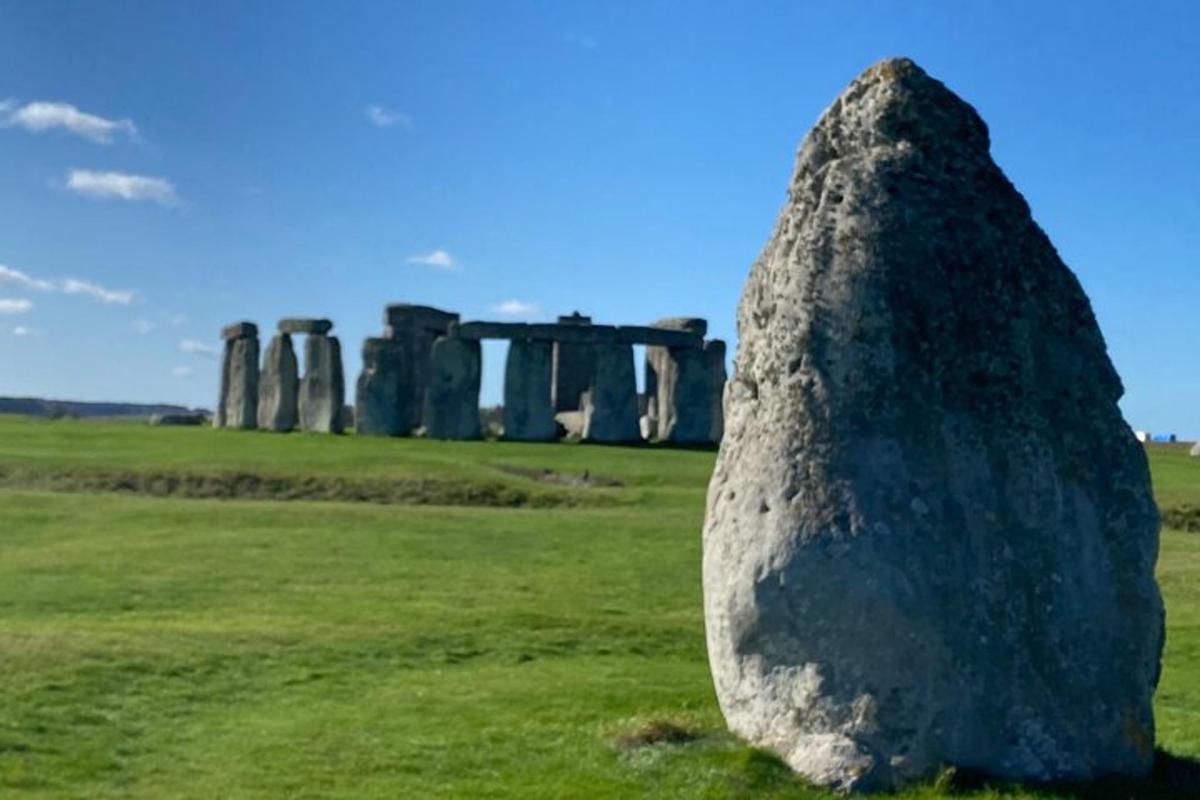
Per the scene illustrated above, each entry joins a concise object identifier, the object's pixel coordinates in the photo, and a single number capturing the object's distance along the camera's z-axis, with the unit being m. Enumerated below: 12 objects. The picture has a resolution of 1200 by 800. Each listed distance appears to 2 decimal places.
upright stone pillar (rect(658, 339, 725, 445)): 51.28
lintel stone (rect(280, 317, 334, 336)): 52.16
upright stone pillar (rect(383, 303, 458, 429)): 53.22
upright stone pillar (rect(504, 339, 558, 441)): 49.69
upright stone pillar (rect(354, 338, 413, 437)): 50.62
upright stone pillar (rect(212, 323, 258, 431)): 54.91
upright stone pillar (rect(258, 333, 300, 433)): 52.94
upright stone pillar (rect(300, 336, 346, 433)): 51.56
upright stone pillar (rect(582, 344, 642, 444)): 49.62
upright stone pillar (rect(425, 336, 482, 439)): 49.34
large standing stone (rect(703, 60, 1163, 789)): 9.59
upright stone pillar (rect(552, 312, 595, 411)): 57.94
